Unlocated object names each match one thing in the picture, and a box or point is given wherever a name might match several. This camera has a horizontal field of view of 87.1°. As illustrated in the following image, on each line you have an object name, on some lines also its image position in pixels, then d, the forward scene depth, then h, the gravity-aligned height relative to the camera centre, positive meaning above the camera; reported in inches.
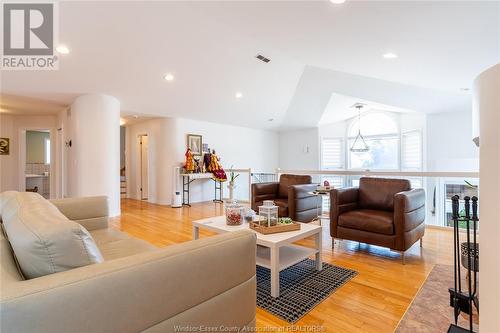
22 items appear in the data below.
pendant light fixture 307.1 +25.2
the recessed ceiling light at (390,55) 121.4 +51.5
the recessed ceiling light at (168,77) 186.7 +64.4
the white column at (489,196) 37.7 -4.7
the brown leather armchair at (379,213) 102.0 -20.8
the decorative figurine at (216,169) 262.2 -3.1
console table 251.1 -13.1
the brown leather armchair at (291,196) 140.0 -18.1
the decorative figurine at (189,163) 252.1 +3.0
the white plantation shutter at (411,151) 265.1 +14.1
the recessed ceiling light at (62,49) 140.9 +63.9
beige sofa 27.1 -15.7
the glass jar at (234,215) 102.1 -19.1
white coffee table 79.1 -27.8
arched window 290.8 +46.2
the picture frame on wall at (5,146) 252.8 +20.5
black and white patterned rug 72.4 -39.0
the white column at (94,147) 189.2 +14.5
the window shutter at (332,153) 325.1 +15.2
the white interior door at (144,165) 292.4 +1.6
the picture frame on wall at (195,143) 265.7 +23.3
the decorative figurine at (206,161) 267.7 +5.1
